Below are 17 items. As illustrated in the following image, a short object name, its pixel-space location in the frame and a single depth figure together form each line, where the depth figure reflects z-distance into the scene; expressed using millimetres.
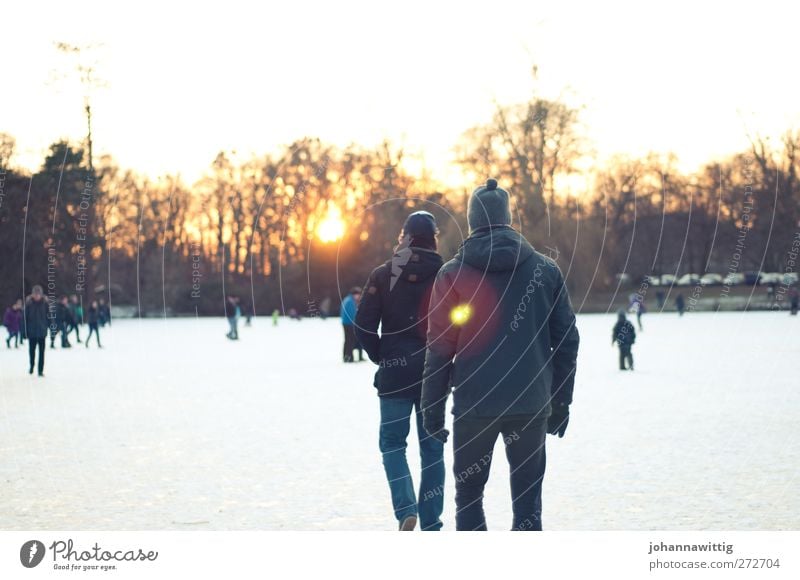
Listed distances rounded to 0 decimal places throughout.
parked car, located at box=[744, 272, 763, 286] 52869
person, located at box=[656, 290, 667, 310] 49169
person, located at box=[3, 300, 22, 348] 26877
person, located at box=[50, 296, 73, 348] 22969
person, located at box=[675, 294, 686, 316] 45450
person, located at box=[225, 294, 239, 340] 30231
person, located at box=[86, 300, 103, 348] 26173
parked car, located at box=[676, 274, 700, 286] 62394
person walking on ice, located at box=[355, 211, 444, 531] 5465
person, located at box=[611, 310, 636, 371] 17516
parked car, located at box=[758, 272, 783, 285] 48469
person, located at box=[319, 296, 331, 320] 49025
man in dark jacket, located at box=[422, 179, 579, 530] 4562
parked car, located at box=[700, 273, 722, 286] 56781
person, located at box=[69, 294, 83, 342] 26391
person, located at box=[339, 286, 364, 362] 19344
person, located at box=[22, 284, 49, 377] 16203
